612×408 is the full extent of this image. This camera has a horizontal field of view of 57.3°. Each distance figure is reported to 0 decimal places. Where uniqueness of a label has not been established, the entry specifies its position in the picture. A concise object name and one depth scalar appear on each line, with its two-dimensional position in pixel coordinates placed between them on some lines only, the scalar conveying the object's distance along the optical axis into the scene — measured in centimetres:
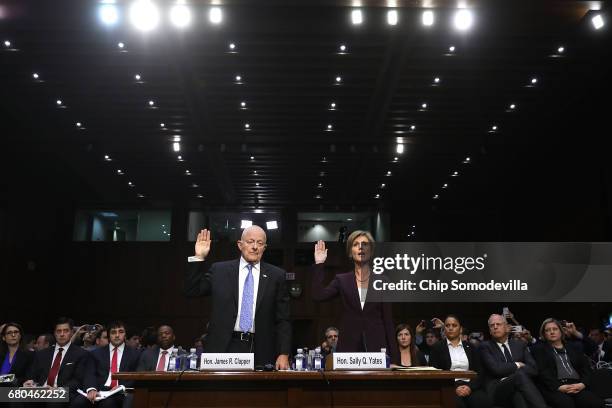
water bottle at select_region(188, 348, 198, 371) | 249
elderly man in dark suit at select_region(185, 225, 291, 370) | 283
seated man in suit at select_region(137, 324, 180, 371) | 516
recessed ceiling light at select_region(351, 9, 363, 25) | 709
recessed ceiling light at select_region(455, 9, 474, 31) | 711
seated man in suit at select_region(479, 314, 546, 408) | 439
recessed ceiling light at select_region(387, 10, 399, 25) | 711
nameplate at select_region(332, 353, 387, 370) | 240
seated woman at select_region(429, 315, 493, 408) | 444
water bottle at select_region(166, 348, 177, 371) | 255
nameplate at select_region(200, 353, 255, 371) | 236
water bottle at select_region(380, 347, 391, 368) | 249
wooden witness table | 222
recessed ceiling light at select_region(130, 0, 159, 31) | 698
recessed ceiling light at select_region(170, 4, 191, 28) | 704
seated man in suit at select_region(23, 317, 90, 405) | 457
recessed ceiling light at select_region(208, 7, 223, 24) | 707
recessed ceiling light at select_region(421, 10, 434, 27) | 711
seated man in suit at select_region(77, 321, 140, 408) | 473
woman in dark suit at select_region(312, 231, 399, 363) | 321
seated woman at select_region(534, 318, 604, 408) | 446
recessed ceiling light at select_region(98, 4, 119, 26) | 708
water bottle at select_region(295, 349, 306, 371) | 267
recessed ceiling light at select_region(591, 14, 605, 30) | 713
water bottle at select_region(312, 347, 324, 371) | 267
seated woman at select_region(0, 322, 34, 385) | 498
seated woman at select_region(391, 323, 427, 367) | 486
